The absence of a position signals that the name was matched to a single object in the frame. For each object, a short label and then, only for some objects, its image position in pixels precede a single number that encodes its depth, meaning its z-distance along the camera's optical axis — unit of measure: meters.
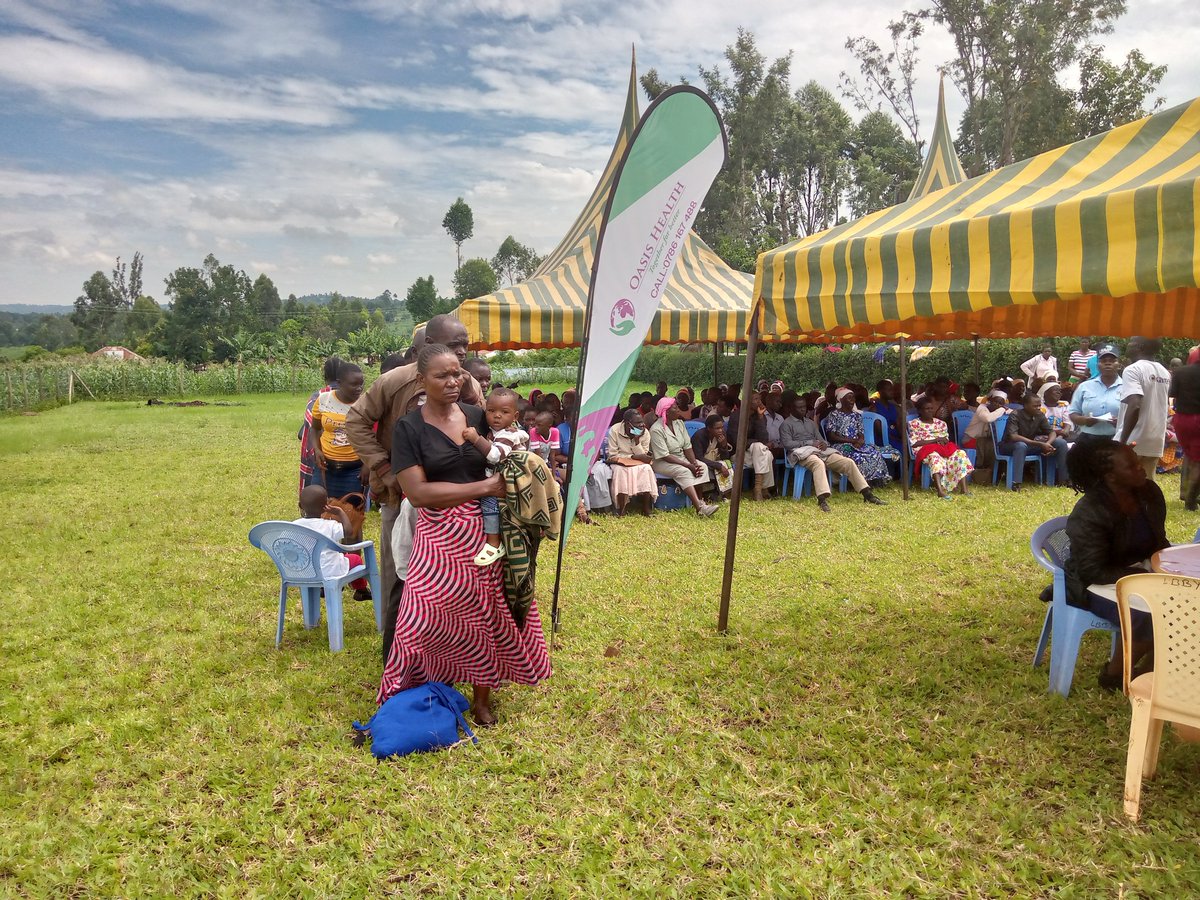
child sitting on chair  4.56
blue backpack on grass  3.41
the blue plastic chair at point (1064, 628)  3.65
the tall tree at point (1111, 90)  24.39
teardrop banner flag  3.73
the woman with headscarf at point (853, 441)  9.24
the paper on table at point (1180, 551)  3.66
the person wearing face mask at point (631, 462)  8.45
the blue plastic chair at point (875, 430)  9.62
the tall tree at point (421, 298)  98.81
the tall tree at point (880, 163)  37.03
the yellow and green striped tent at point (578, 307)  8.77
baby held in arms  3.30
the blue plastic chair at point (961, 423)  9.86
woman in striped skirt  3.27
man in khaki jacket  3.83
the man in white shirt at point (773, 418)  9.21
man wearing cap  8.46
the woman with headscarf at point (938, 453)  9.15
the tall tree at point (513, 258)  100.38
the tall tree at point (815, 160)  39.44
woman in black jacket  3.55
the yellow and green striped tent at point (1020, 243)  2.85
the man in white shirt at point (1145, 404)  7.79
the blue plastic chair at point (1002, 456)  9.61
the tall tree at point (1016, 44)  25.09
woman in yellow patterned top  6.06
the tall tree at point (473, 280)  98.12
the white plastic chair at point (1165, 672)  2.64
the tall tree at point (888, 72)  30.39
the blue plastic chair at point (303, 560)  4.40
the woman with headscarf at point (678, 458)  8.67
